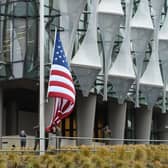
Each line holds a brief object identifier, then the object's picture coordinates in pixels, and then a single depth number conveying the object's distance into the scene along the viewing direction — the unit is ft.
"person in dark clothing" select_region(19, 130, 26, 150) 93.84
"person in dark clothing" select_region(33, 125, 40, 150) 82.15
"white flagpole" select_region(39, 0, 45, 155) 80.23
